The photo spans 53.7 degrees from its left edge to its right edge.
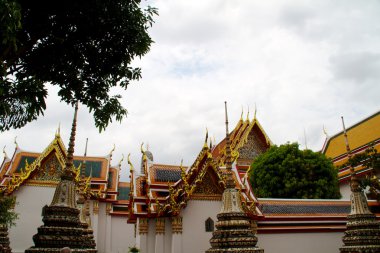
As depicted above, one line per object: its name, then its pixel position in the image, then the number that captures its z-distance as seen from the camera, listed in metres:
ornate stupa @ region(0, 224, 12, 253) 8.53
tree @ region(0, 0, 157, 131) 5.09
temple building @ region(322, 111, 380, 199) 20.53
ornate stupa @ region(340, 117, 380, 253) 9.55
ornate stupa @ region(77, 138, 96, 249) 9.32
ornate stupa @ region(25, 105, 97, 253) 6.71
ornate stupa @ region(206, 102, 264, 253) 7.24
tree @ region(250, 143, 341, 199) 18.05
